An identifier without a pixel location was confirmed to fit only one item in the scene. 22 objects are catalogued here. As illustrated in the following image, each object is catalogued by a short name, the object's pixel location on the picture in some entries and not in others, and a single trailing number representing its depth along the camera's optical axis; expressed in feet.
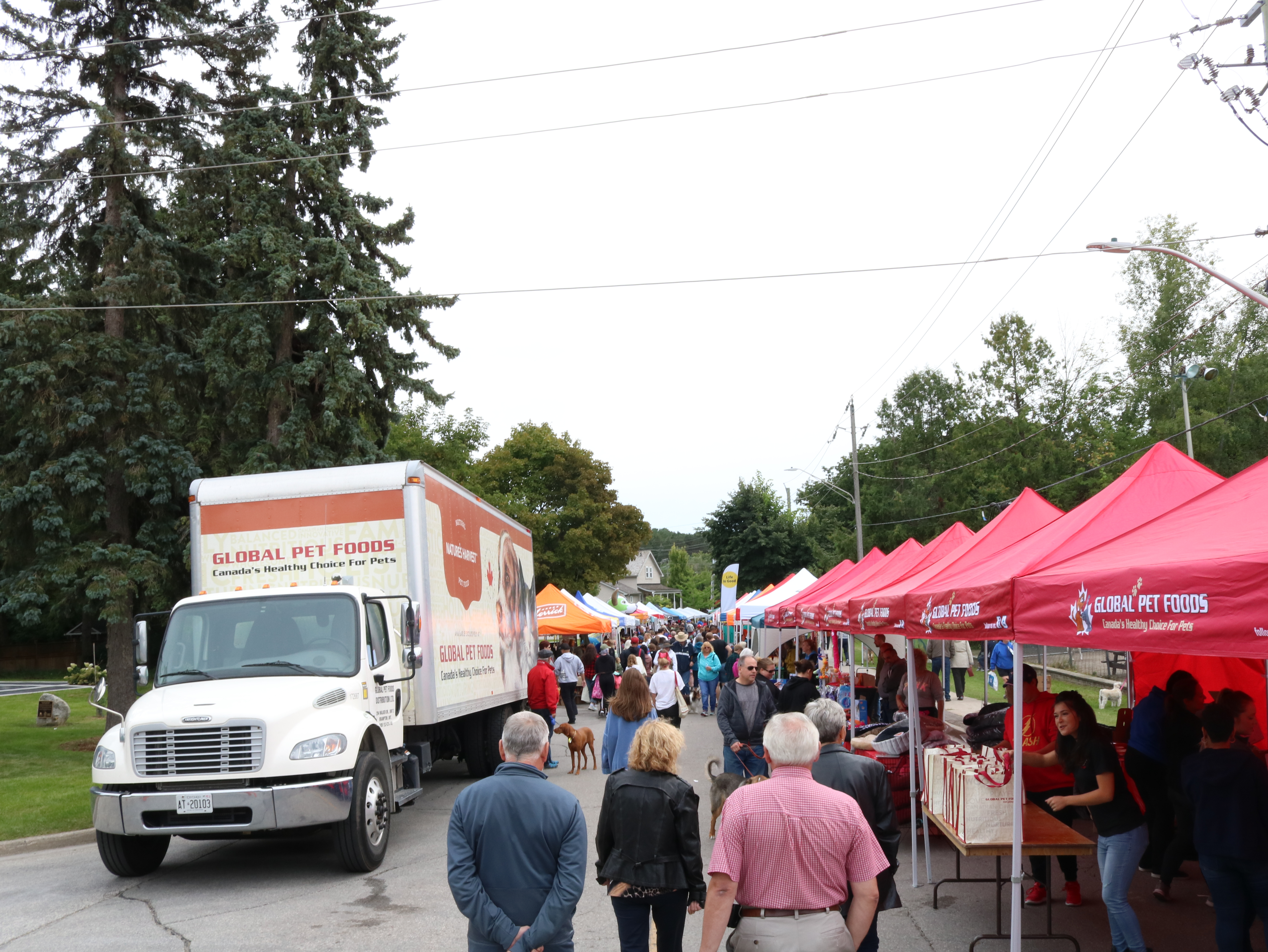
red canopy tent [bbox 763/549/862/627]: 60.34
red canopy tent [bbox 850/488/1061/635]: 31.17
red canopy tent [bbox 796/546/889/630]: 50.08
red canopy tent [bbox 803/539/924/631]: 41.47
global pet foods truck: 29.81
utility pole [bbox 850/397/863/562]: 149.79
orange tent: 104.73
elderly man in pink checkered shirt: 13.23
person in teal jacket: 82.12
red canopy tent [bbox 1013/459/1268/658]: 14.17
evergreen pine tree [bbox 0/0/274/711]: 67.46
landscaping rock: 81.56
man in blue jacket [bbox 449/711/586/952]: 14.14
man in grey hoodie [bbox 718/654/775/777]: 34.73
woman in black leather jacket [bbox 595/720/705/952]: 16.46
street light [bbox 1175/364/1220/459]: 98.99
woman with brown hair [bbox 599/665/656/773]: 29.04
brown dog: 54.39
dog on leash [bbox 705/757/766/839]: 27.55
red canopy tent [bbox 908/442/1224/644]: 21.61
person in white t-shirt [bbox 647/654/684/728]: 52.31
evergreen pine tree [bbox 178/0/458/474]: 79.00
